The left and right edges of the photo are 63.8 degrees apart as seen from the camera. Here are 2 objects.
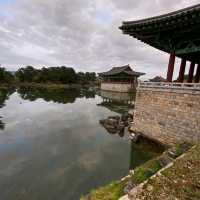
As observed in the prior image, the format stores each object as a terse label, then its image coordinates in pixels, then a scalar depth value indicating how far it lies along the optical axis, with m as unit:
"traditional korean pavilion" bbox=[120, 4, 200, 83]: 6.33
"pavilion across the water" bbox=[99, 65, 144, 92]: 36.75
